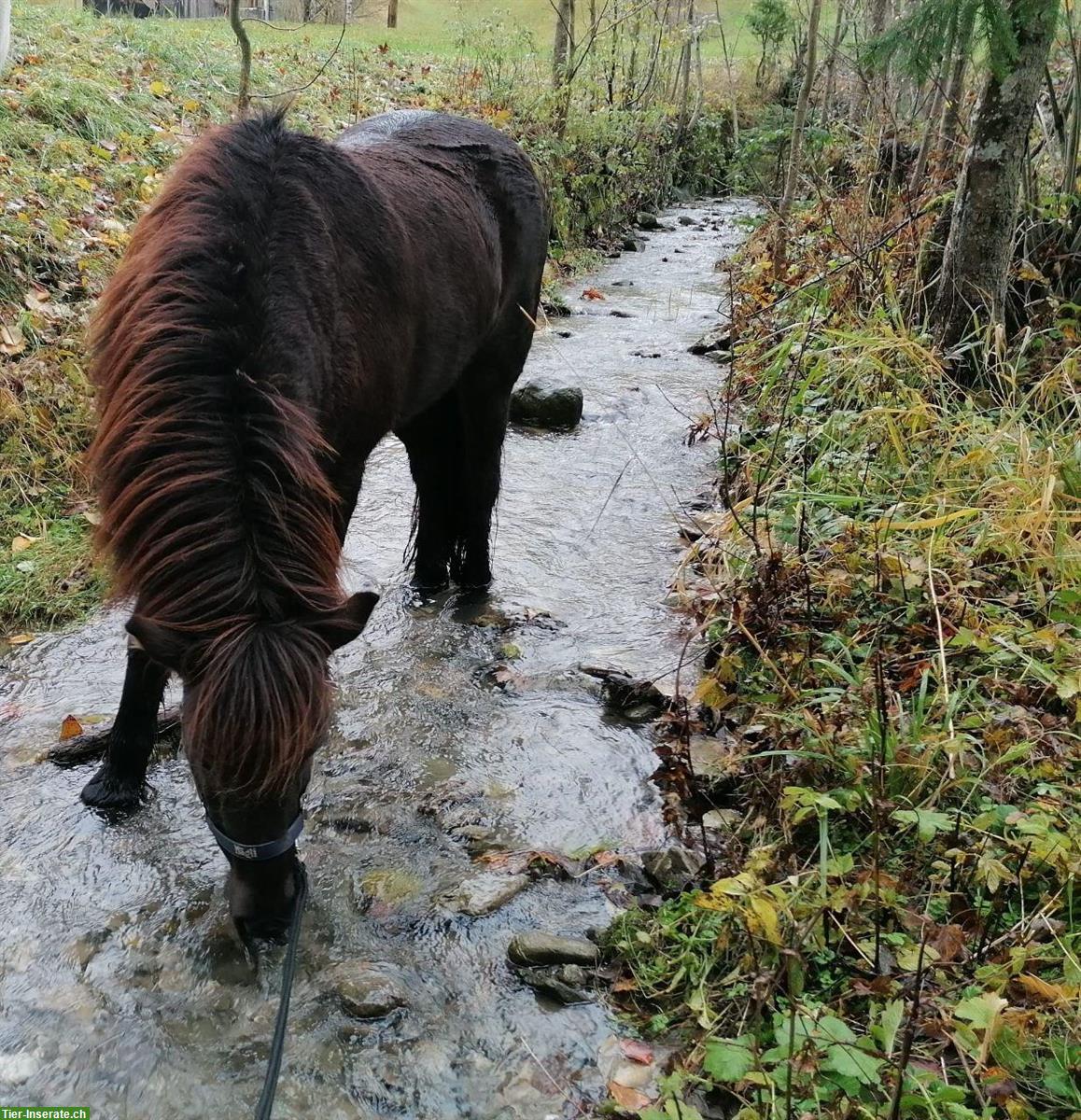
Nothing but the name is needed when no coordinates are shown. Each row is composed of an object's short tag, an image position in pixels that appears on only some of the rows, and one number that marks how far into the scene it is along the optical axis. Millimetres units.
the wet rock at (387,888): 2691
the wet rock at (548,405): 6535
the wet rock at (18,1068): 2102
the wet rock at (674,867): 2627
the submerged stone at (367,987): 2316
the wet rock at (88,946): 2418
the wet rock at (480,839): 2906
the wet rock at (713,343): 8234
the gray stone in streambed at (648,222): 14410
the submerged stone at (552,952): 2459
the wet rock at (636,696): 3551
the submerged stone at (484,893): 2654
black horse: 2057
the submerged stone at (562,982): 2365
